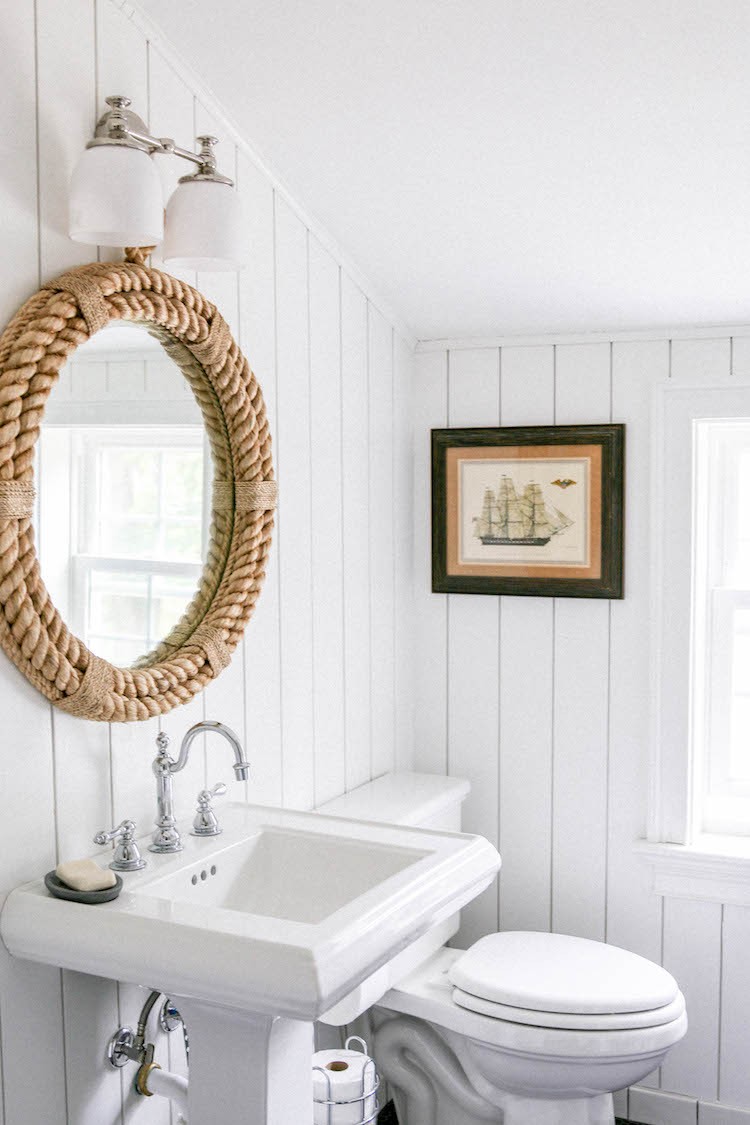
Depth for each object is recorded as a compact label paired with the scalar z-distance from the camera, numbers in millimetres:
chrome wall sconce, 1516
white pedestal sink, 1354
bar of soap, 1479
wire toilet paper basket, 1986
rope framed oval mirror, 1509
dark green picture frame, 2568
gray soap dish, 1473
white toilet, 2049
